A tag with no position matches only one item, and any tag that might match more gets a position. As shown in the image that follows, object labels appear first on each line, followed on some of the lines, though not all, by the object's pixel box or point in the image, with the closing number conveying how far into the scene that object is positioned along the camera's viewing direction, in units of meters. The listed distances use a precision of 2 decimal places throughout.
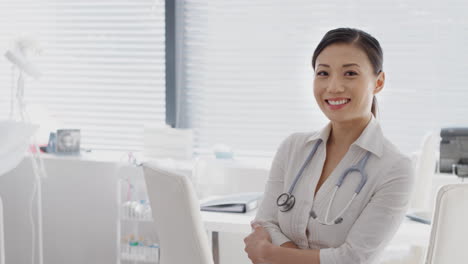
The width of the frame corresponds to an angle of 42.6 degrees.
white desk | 2.18
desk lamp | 3.00
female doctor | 1.58
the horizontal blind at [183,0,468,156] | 3.21
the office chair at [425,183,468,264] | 1.59
